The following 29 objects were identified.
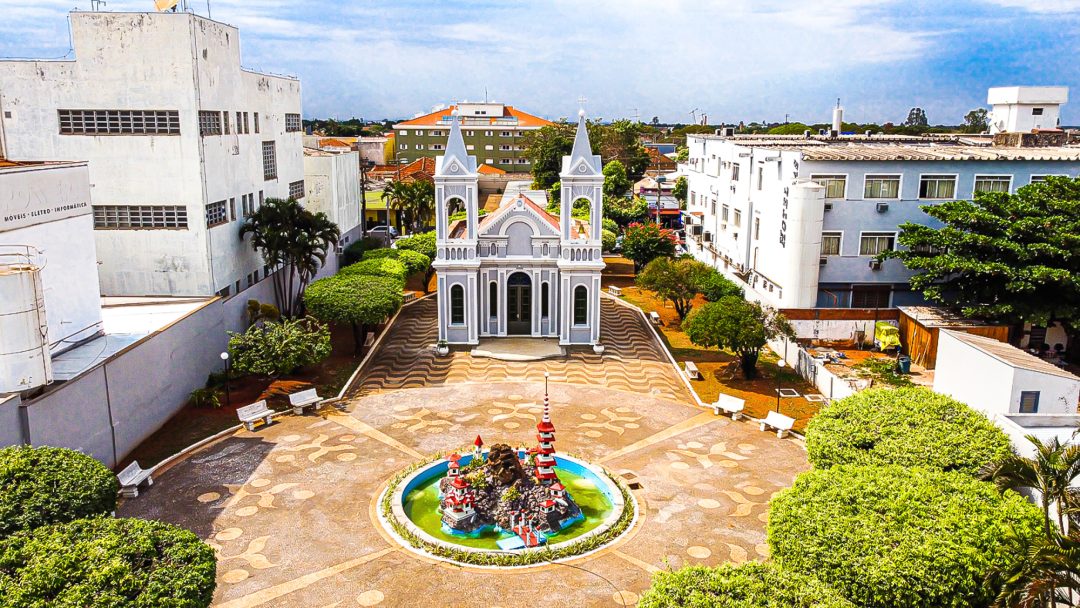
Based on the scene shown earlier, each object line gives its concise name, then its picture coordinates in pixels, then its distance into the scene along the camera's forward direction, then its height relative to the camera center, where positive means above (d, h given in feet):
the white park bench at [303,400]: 91.45 -29.56
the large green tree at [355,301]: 110.22 -21.09
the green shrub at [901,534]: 43.37 -22.65
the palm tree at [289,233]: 116.16 -11.71
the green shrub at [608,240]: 192.65 -20.12
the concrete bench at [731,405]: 90.84 -29.59
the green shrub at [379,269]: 130.21 -19.40
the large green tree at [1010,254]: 100.37 -12.47
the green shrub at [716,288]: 131.95 -22.25
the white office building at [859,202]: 119.55 -6.27
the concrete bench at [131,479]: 68.64 -29.67
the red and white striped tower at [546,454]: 68.03 -27.02
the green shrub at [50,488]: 47.88 -22.14
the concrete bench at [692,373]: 108.45 -30.54
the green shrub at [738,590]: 38.65 -22.55
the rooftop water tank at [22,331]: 63.10 -14.85
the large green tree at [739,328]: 101.86 -22.79
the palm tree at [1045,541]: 39.11 -20.94
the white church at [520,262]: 117.60 -16.08
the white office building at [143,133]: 96.37 +3.32
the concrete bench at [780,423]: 85.37 -29.88
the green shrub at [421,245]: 166.61 -19.02
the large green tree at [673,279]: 130.76 -20.56
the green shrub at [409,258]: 152.35 -20.15
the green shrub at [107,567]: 39.04 -22.47
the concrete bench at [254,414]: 85.81 -29.48
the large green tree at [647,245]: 165.68 -18.58
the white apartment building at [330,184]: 159.43 -5.27
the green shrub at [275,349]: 93.50 -24.15
